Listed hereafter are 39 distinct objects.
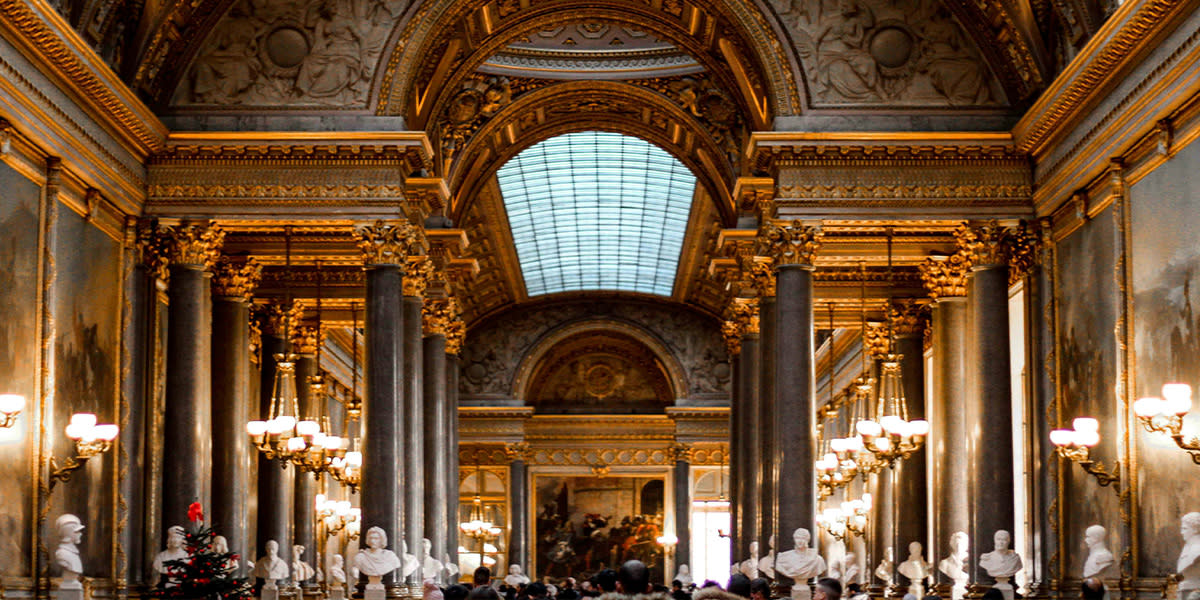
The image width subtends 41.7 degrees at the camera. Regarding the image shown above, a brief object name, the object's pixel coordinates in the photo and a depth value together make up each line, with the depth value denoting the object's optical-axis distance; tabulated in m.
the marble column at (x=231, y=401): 25.97
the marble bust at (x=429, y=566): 27.52
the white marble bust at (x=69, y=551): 17.66
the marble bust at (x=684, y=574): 45.46
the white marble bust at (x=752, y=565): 28.39
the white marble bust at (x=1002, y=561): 21.00
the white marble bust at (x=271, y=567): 27.40
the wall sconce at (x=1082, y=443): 17.64
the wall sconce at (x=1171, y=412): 14.59
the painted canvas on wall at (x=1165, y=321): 16.17
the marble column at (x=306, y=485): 33.25
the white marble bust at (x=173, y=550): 20.25
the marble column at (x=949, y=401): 26.73
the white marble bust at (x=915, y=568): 28.23
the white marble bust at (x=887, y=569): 32.12
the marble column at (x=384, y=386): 22.56
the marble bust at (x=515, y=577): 38.88
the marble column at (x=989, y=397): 22.23
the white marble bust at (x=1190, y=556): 14.52
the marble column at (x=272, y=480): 31.36
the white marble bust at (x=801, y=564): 21.72
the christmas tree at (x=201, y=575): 17.95
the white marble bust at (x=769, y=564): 24.14
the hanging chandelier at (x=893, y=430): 24.45
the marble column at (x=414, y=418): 25.88
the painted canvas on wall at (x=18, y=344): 17.28
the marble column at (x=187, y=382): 22.45
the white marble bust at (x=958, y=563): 25.23
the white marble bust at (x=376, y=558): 21.80
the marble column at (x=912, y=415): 30.16
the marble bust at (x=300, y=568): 30.44
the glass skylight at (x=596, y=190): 41.59
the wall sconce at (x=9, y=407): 15.59
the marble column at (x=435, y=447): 31.55
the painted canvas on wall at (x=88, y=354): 19.23
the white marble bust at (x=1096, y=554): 17.33
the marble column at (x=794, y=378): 22.67
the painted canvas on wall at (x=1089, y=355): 19.22
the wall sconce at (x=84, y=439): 17.53
